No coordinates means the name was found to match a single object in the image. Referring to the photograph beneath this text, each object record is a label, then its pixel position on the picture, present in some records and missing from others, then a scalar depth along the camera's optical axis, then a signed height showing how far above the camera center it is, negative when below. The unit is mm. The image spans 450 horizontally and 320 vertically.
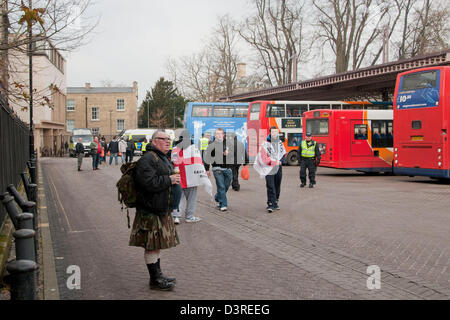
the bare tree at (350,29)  39094 +9451
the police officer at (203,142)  20727 +71
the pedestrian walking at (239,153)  12391 -238
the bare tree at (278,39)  44469 +9839
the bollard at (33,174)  11530 -713
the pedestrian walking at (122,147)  29172 -221
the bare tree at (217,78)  51656 +7285
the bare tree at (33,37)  8445 +1979
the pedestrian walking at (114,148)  30766 -264
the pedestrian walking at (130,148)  29133 -253
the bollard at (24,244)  3150 -653
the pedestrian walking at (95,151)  25734 -380
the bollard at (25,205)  4863 -617
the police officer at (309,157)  16362 -461
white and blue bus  33125 +1810
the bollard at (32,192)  7104 -734
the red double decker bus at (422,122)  16625 +748
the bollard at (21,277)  2834 -783
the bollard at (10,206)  4489 -590
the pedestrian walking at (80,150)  25891 -325
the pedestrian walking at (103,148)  34406 -292
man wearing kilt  4902 -654
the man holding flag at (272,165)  10539 -462
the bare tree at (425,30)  37000 +8815
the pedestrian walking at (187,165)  8867 -430
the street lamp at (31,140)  20500 +169
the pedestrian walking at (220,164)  10820 -454
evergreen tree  83875 +6534
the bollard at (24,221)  3654 -576
